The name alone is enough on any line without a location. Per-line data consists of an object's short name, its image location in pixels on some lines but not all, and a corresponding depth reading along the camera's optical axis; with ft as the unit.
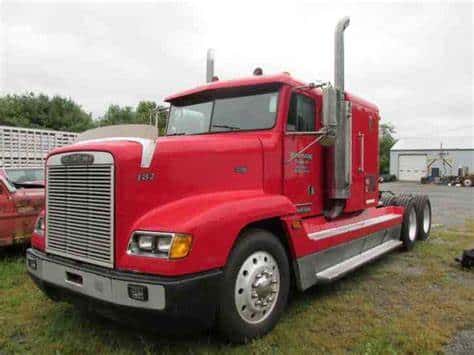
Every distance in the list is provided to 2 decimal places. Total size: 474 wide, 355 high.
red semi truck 9.82
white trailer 49.47
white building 139.54
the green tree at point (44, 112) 119.03
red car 19.99
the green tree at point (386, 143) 169.17
